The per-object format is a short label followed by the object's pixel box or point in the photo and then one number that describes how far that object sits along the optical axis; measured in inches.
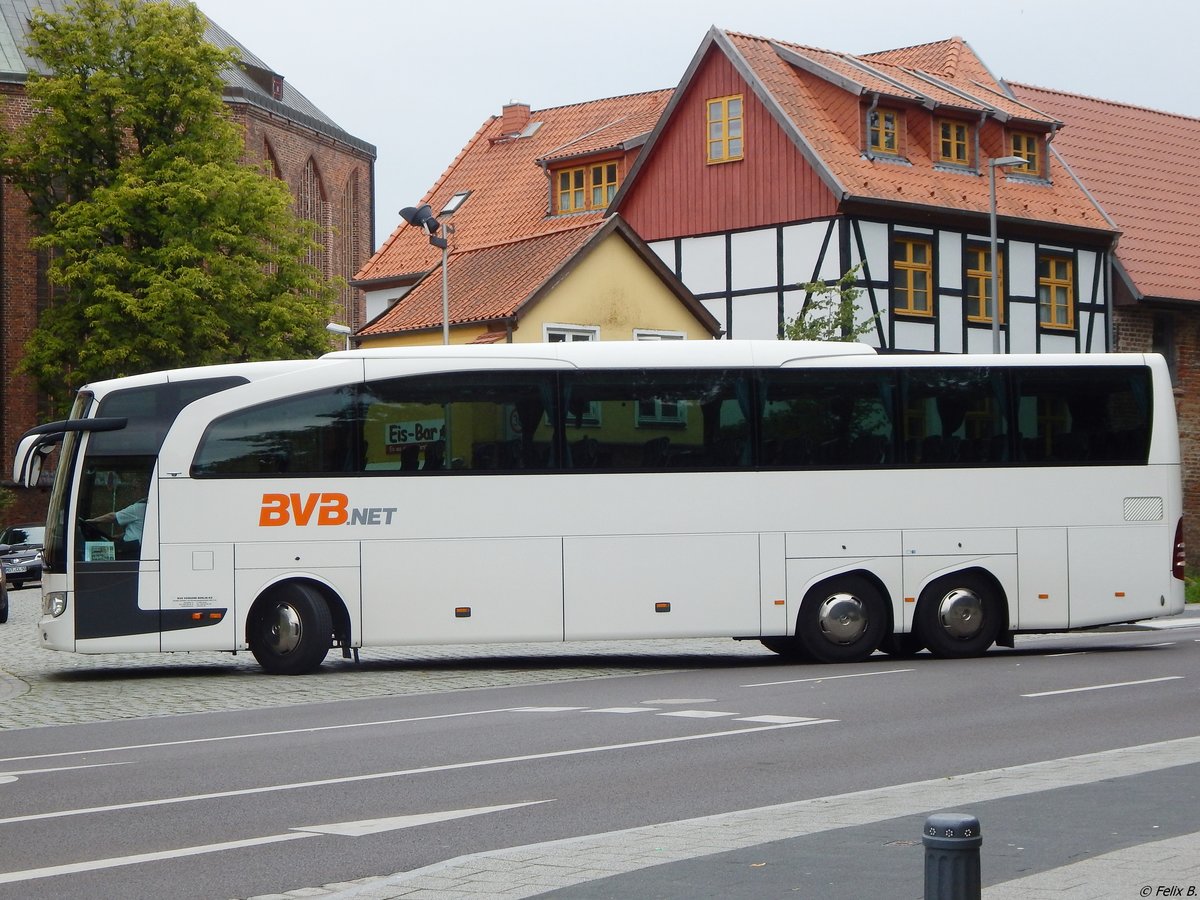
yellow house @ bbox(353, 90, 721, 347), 1617.9
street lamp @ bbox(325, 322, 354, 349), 1596.9
